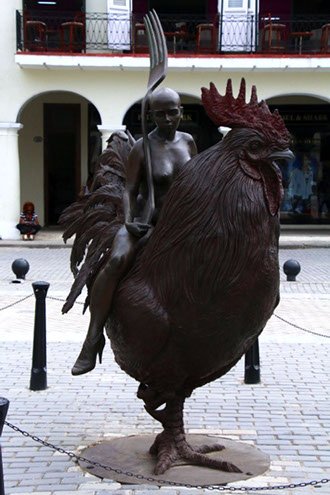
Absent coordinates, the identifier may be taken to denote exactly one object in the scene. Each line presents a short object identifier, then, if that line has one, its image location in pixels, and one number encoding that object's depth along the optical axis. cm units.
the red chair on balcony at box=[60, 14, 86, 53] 2303
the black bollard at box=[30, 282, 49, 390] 779
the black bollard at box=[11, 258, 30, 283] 1498
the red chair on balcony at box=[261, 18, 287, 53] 2316
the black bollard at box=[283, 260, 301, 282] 1511
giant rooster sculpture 489
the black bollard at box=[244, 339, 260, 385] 802
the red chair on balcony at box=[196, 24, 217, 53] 2325
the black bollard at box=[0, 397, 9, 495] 375
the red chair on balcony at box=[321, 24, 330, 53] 2323
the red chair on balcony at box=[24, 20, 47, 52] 2330
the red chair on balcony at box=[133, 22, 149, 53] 2334
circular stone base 529
